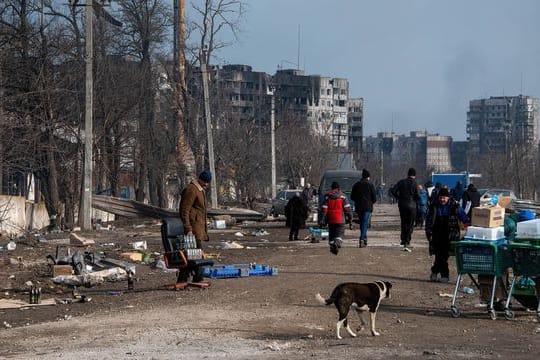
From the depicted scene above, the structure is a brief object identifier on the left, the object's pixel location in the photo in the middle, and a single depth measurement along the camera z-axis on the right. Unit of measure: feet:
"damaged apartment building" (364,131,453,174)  603.67
